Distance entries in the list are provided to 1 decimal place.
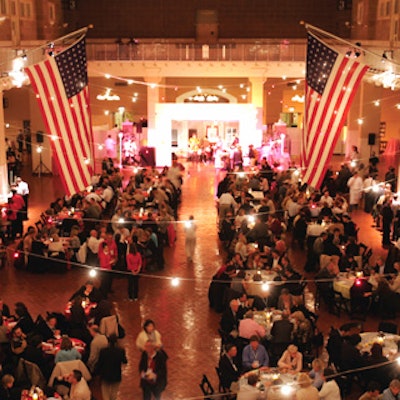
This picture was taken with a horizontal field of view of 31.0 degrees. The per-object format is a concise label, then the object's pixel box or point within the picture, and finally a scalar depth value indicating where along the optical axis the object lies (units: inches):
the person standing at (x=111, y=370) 355.3
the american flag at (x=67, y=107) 399.5
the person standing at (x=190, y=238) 603.5
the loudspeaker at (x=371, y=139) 1136.2
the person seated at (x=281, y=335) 403.2
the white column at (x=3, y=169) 848.9
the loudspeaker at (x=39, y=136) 1067.9
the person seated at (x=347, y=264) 514.9
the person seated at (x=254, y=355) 377.4
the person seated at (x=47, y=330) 405.4
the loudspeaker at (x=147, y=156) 1172.5
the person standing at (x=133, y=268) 513.3
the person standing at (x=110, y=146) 1165.1
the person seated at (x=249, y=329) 403.9
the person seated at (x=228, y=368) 366.3
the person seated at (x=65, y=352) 368.2
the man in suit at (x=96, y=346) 385.7
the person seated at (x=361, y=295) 478.9
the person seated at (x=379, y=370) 367.2
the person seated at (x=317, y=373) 346.3
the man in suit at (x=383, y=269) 510.0
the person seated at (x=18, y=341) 381.1
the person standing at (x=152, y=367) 355.3
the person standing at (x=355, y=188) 781.3
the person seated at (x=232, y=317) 427.5
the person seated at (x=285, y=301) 424.2
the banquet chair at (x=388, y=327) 420.2
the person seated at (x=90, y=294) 451.2
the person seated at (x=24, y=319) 413.4
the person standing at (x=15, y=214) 674.2
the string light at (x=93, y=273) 515.3
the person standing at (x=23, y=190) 757.3
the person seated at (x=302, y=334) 408.2
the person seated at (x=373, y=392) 331.6
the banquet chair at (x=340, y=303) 488.7
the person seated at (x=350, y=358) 375.6
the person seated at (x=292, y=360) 371.2
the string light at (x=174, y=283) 519.2
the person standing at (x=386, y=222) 657.6
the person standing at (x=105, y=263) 526.6
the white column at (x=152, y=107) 1171.5
